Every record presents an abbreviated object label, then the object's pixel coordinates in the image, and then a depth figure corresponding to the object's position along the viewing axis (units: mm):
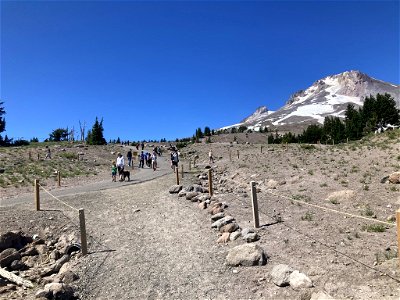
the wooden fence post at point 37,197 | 16234
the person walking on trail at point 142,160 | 41188
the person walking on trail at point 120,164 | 26984
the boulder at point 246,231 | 10594
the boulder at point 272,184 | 18859
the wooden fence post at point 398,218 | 6270
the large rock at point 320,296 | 6445
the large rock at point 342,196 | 14023
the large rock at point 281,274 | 7567
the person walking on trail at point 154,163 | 36562
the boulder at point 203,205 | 15106
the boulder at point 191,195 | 17000
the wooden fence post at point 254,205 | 11505
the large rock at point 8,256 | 11077
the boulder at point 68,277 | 9484
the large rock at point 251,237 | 10234
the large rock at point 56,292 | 8258
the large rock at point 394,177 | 15430
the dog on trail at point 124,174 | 27016
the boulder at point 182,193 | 17997
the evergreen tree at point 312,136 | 90438
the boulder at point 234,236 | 10688
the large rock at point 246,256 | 8761
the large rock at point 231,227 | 11281
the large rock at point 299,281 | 7258
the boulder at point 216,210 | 13719
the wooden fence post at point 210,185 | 16902
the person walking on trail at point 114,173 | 27719
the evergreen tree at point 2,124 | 76181
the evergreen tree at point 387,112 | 79750
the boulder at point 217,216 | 12922
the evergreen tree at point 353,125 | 77000
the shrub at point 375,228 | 9915
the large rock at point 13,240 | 12430
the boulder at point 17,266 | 10992
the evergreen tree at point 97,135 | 80550
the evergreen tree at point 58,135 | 114750
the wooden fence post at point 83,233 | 11266
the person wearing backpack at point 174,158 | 32322
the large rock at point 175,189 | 19183
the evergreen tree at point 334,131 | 79250
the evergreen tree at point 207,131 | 108725
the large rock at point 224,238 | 10766
